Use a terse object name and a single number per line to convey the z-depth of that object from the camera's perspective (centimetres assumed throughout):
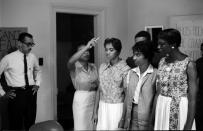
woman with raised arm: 283
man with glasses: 321
